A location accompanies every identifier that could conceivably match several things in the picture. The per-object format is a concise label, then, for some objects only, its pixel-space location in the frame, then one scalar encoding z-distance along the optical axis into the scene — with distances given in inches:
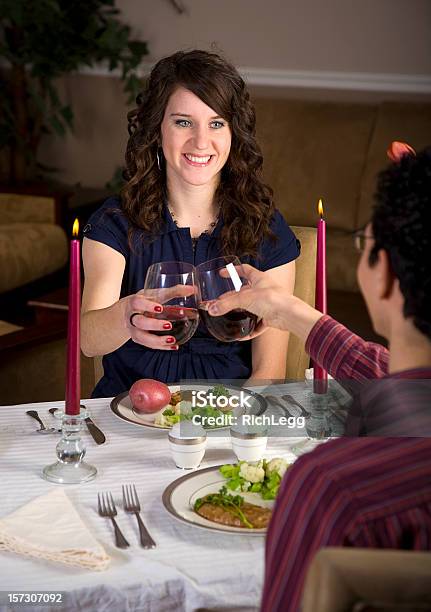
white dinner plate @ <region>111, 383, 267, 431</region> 65.4
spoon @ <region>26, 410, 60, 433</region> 64.2
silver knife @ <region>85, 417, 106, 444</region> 62.7
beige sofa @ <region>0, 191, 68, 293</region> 180.5
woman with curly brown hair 85.3
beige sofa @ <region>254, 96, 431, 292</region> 177.0
